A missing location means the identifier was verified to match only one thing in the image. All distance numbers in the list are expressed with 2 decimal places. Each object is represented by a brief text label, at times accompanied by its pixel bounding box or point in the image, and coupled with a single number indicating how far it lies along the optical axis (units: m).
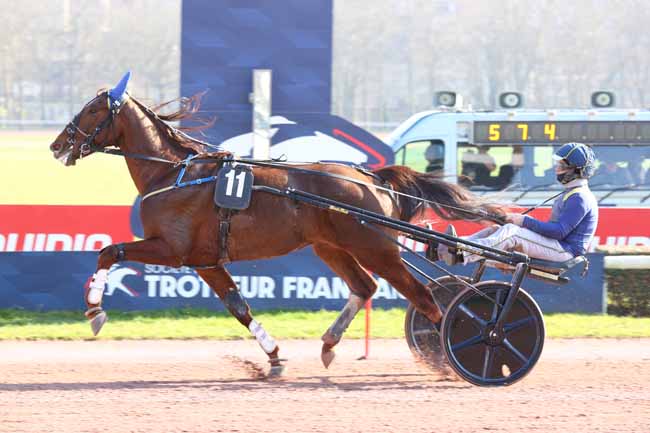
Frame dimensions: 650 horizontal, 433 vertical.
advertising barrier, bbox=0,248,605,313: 19.75
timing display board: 28.77
